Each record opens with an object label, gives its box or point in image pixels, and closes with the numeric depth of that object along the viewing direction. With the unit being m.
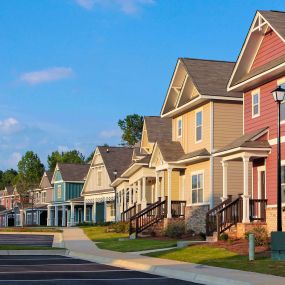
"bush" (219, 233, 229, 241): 25.03
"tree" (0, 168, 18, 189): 155.60
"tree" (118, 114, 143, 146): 102.81
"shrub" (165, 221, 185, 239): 31.02
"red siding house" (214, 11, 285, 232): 24.98
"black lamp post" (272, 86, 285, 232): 19.09
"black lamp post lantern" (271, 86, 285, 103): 19.83
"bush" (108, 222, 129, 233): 38.28
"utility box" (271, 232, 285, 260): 18.45
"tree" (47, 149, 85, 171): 121.94
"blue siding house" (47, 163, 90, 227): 73.44
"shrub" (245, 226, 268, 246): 22.97
